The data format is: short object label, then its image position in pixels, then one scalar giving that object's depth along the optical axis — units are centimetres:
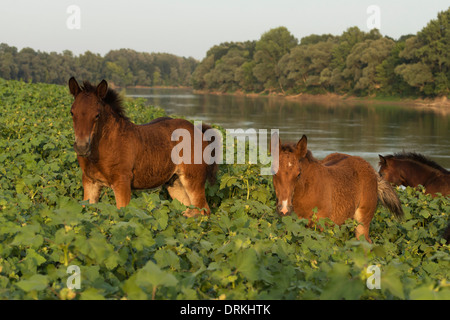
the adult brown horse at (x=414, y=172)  1219
